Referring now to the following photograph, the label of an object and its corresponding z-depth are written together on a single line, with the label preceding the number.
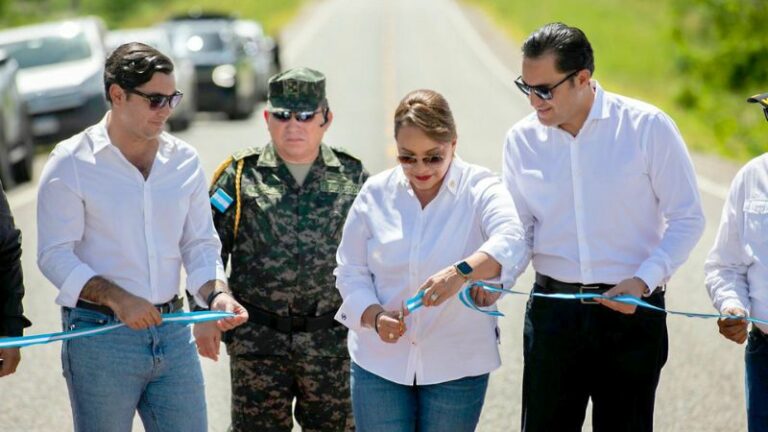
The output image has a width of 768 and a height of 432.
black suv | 43.76
